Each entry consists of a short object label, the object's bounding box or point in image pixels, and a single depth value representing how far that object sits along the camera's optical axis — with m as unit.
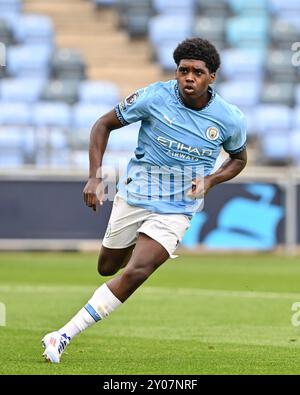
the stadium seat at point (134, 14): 27.92
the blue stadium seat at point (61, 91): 24.95
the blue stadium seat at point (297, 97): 25.72
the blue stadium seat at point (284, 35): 26.86
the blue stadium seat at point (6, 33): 26.22
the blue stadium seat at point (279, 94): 25.73
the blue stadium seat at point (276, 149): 23.12
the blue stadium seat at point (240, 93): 25.48
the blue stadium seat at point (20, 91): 24.61
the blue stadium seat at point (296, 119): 24.55
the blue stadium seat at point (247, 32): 27.48
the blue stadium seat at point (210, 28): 26.86
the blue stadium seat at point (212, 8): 28.38
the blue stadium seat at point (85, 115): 23.70
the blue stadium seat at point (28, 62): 25.81
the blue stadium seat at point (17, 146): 21.31
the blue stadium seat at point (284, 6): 28.06
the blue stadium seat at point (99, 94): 25.08
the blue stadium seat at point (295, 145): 23.14
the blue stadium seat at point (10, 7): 27.59
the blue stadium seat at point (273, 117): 24.38
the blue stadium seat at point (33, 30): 26.88
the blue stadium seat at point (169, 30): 27.03
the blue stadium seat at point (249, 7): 28.44
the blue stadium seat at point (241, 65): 26.47
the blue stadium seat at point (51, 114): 23.88
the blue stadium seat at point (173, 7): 28.53
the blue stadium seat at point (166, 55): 26.41
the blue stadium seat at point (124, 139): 22.28
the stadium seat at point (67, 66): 26.02
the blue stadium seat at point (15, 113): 23.59
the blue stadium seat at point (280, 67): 26.22
